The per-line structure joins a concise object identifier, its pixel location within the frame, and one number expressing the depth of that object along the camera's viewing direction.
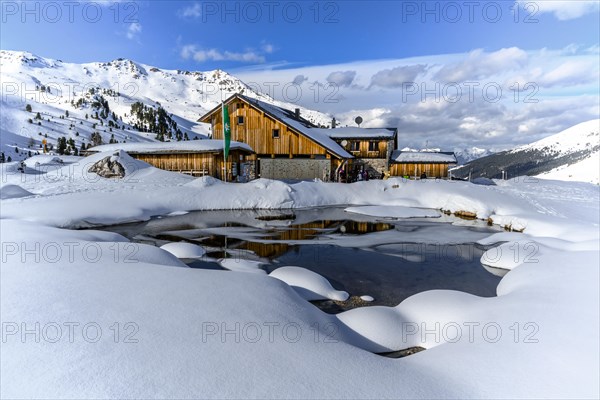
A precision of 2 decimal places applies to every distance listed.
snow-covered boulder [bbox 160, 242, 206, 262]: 10.02
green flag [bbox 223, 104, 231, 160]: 24.56
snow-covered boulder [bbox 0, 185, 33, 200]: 16.55
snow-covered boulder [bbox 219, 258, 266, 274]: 8.80
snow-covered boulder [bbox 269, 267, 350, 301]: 7.19
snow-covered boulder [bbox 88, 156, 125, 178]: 22.75
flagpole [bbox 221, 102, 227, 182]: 25.07
